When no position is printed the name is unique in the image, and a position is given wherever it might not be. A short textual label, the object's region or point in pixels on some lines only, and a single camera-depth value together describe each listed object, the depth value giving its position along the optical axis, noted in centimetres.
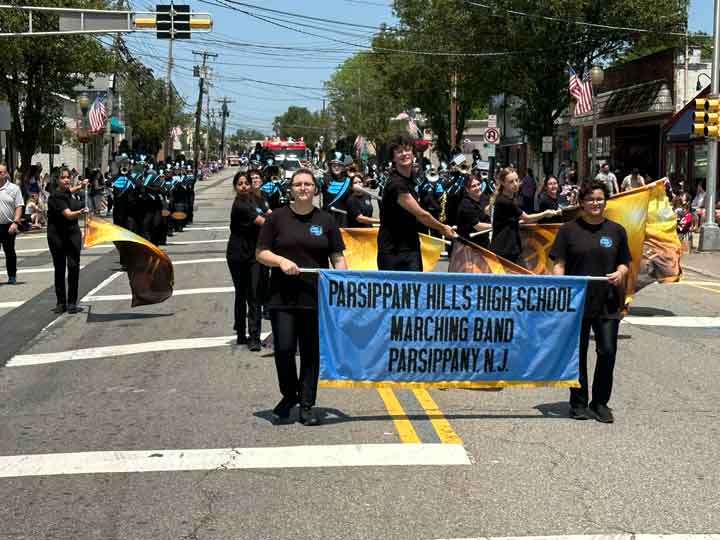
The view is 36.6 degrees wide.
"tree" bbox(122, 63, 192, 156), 6900
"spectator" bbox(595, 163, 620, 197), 2697
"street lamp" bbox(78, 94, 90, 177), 3871
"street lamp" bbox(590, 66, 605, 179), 2917
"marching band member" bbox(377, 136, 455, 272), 824
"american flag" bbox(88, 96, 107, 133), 3666
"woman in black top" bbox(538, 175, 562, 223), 1450
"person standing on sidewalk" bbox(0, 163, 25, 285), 1619
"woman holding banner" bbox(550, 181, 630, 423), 774
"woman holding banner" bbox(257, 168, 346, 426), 747
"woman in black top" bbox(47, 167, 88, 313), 1393
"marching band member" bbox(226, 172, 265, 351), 1102
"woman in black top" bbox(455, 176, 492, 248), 1146
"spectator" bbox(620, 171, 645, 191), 2450
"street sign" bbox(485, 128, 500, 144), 3956
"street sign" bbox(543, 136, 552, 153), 3916
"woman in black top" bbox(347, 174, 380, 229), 1509
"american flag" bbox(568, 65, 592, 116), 3203
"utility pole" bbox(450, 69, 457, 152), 5303
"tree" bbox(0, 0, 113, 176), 3247
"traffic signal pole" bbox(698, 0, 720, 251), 2389
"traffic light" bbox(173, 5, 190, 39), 2784
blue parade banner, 757
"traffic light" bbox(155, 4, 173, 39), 2786
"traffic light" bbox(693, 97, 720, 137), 2352
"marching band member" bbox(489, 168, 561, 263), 1102
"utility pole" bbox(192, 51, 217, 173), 8892
